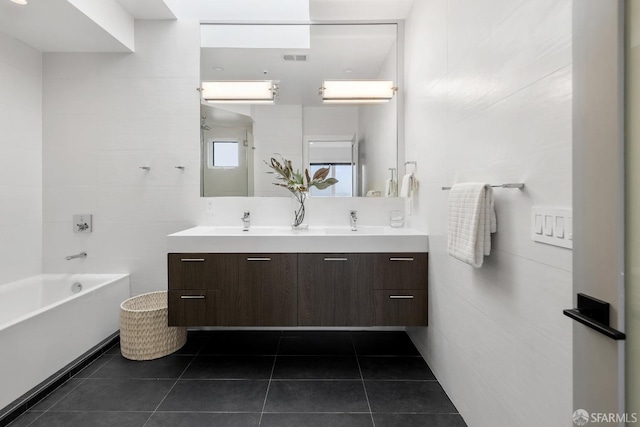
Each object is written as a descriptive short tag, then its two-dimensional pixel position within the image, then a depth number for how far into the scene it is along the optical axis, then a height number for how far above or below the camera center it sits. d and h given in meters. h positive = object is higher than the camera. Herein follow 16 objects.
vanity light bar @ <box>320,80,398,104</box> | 2.53 +0.95
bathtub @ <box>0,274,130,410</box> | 1.64 -0.68
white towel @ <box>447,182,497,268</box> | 1.25 -0.04
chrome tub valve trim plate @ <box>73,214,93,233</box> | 2.59 -0.08
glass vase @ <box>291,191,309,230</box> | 2.53 +0.02
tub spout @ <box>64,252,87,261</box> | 2.57 -0.35
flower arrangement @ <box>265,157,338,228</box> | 2.51 +0.25
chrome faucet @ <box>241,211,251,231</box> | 2.55 -0.06
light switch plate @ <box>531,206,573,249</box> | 0.88 -0.04
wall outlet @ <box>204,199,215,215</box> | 2.61 +0.04
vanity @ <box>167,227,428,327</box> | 2.02 -0.44
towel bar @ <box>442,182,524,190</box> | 1.08 +0.09
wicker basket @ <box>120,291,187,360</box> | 2.16 -0.83
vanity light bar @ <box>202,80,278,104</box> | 2.57 +0.96
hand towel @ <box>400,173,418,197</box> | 2.25 +0.19
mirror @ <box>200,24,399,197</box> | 2.57 +0.76
